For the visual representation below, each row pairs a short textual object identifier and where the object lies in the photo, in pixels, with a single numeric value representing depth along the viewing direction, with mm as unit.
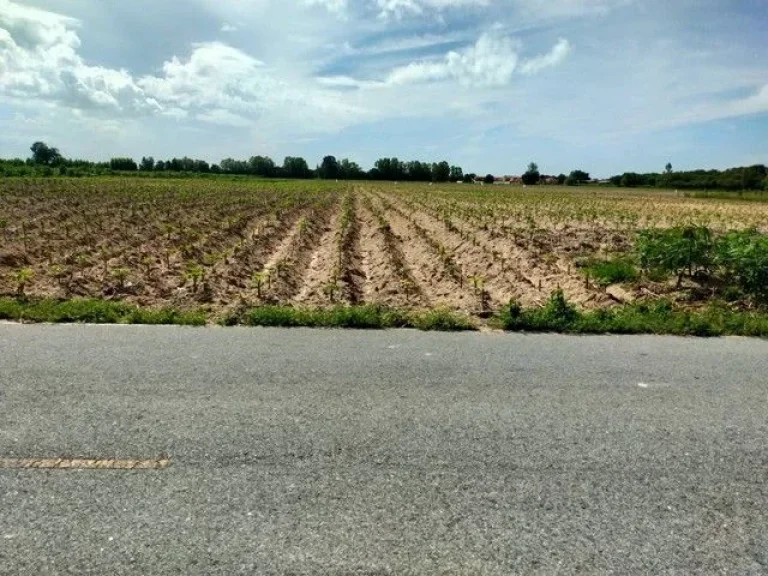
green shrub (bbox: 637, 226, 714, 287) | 10258
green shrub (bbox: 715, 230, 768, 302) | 9203
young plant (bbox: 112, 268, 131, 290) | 9867
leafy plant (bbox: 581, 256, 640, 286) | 11203
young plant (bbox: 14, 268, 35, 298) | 8666
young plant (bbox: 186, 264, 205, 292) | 9840
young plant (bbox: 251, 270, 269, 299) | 9758
